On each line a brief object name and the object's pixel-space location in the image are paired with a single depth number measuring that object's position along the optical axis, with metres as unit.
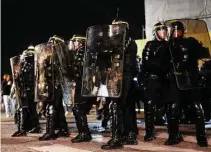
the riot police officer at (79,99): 6.96
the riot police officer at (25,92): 8.47
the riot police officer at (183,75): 6.04
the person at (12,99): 14.96
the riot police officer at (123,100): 6.03
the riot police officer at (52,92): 7.46
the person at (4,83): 16.42
